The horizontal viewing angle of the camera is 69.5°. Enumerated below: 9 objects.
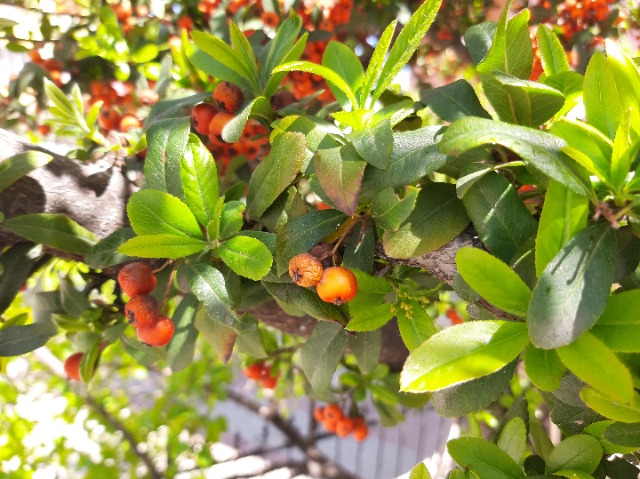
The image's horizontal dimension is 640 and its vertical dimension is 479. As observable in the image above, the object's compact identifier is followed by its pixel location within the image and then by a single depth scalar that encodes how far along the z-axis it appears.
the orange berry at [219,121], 0.15
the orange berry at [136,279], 0.13
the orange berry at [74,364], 0.17
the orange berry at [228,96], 0.15
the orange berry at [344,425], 0.25
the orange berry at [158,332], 0.13
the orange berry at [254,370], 0.24
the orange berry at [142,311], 0.12
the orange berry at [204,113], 0.16
